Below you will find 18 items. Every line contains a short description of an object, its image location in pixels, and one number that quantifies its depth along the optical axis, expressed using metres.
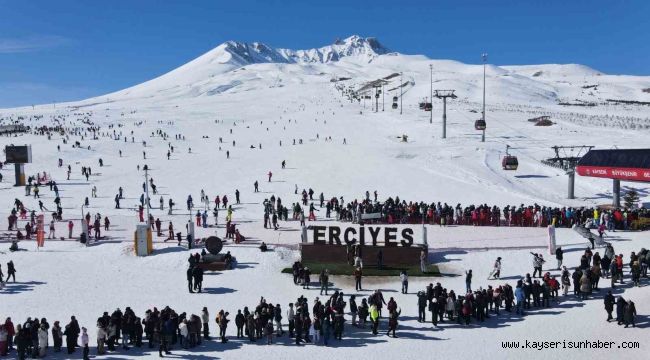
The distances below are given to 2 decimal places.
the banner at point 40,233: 26.22
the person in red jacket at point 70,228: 28.20
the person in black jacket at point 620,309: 16.56
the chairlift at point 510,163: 45.66
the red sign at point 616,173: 31.72
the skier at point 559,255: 22.55
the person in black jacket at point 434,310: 17.69
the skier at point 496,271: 22.09
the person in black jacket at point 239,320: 16.88
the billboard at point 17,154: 42.75
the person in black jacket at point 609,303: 16.89
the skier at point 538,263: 21.83
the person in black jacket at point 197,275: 20.78
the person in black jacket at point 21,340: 15.20
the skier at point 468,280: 20.06
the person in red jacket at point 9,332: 15.83
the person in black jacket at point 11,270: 21.61
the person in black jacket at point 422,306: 17.88
